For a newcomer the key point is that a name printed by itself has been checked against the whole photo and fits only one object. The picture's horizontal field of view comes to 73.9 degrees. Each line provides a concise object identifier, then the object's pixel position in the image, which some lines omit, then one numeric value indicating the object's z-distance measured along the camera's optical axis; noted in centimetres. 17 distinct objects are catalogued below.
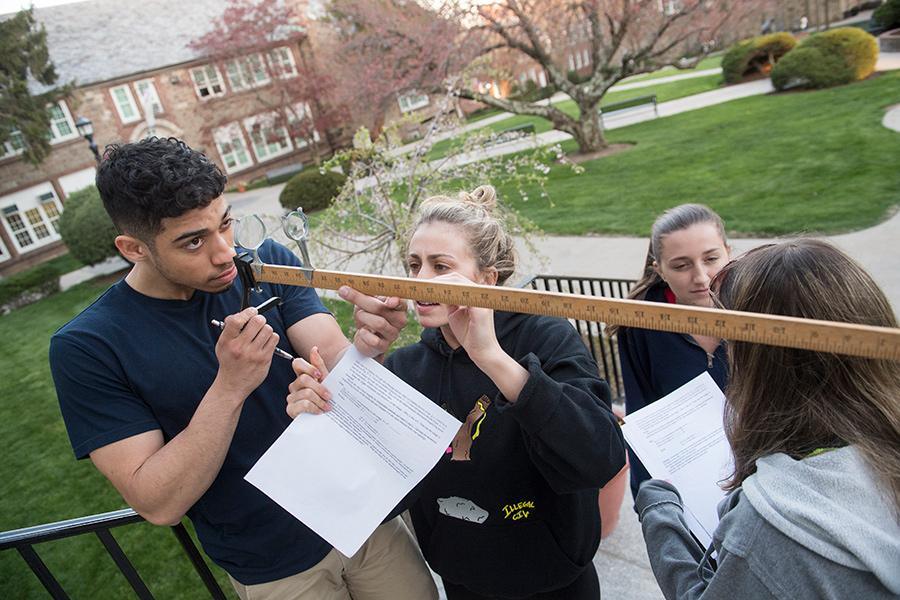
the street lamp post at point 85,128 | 1519
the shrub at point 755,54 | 2191
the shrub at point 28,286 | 1602
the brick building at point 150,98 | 2502
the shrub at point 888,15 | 2312
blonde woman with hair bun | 167
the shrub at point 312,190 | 1777
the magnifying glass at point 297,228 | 191
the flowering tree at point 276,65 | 2747
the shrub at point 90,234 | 1562
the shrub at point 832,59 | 1672
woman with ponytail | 243
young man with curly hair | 173
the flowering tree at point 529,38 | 1432
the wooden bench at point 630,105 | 1935
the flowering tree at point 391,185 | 602
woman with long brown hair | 104
